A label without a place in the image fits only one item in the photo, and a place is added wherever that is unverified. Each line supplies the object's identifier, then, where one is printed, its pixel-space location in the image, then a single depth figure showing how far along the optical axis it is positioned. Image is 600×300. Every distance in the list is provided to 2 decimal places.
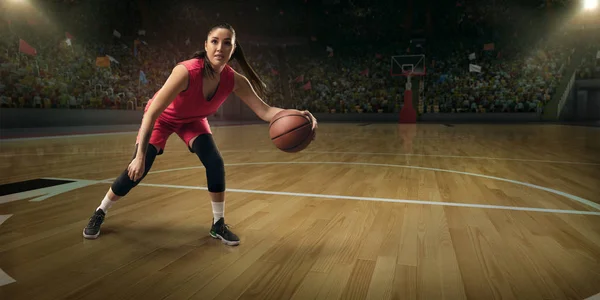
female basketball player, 2.44
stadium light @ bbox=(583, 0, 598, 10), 18.66
